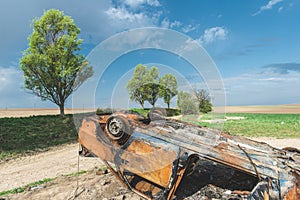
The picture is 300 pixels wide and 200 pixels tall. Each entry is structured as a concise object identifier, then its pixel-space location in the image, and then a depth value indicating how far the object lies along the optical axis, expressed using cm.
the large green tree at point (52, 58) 1817
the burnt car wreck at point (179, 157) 293
